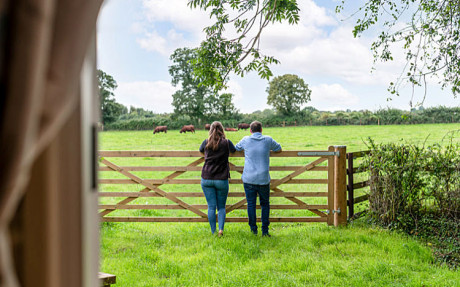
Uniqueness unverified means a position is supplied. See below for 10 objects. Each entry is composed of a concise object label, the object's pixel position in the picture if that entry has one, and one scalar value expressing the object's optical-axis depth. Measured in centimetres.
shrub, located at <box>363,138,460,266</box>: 598
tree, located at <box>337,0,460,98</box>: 607
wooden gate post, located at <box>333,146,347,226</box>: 671
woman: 595
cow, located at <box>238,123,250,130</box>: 3356
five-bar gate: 668
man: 597
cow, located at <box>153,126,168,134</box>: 2991
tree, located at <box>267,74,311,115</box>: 3588
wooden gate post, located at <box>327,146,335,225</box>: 677
